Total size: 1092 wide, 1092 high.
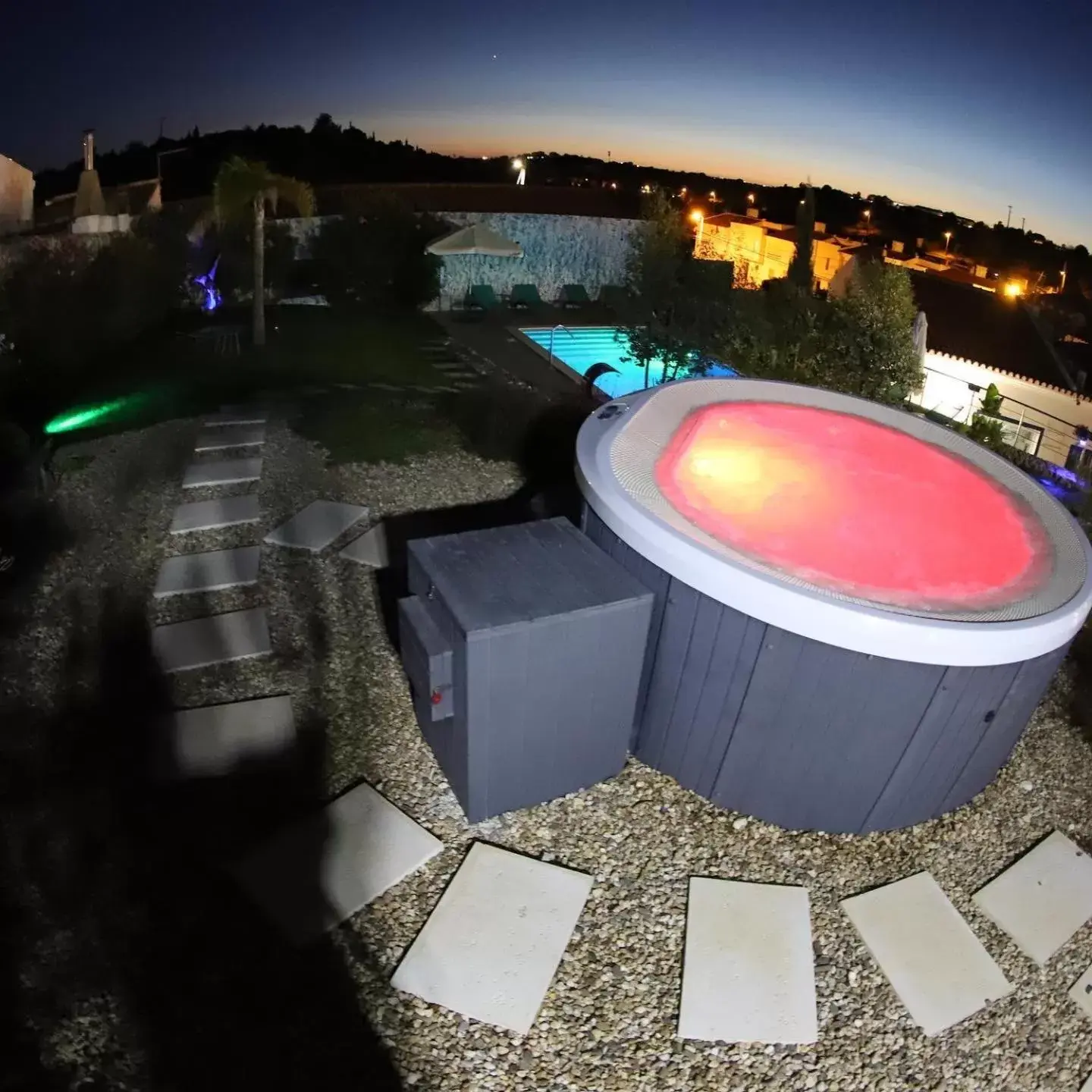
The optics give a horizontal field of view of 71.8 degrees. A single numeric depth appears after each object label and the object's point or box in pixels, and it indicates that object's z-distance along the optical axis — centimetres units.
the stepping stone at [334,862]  294
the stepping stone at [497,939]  271
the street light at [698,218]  1858
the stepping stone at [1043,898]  319
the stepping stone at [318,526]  543
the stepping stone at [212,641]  422
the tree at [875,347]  818
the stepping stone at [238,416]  745
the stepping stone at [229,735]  357
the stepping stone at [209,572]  483
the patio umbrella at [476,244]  1280
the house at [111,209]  1136
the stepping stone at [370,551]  530
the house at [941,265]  2930
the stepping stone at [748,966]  273
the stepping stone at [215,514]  554
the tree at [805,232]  1956
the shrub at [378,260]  1427
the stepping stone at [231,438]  685
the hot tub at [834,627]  311
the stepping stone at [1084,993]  296
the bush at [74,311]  841
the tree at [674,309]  1014
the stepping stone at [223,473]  618
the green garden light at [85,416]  746
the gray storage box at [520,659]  302
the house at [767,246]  2644
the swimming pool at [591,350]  1451
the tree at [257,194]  1034
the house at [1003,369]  1452
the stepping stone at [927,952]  288
